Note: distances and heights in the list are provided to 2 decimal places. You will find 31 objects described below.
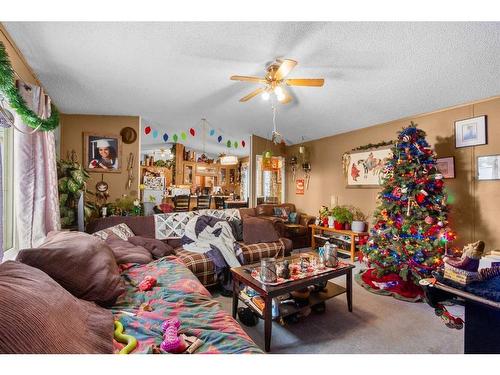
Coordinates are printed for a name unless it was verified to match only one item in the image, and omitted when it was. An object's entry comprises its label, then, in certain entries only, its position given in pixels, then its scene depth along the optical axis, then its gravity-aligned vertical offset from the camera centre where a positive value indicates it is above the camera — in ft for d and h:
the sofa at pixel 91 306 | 2.57 -1.92
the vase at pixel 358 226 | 12.93 -2.19
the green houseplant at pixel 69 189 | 9.00 -0.12
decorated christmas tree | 8.58 -1.29
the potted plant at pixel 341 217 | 13.70 -1.78
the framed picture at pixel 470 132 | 9.24 +2.28
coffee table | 5.53 -2.65
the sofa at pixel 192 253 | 8.57 -2.69
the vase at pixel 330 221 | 14.15 -2.10
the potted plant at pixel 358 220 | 12.96 -1.95
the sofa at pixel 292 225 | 14.21 -2.55
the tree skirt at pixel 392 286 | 8.34 -3.87
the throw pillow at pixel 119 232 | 8.40 -1.74
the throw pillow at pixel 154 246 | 8.43 -2.23
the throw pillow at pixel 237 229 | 11.42 -2.11
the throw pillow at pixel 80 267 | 4.17 -1.57
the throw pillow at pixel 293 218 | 16.24 -2.21
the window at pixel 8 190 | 6.52 -0.12
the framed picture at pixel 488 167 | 8.86 +0.78
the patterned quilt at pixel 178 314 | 3.66 -2.47
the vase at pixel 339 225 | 13.79 -2.31
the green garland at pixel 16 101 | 3.89 +1.73
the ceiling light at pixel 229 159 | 18.90 +2.24
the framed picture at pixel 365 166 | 12.81 +1.20
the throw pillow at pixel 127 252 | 7.24 -2.15
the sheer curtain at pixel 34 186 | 6.33 +0.00
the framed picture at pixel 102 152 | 12.37 +1.84
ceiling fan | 7.10 +3.51
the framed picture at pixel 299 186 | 18.19 +0.05
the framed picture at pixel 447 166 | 10.08 +0.92
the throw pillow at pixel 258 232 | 11.12 -2.21
